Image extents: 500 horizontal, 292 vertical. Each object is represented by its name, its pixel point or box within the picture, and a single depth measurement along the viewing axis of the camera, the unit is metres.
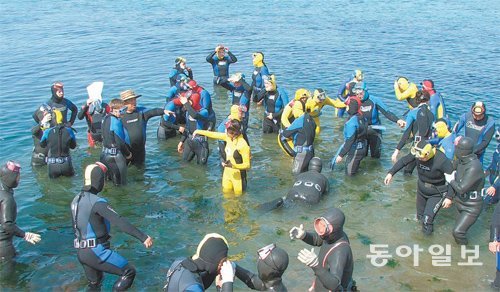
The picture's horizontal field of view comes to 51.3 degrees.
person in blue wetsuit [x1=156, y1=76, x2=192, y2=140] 15.16
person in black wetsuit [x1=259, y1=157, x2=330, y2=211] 12.27
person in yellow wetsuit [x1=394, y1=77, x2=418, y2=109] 14.95
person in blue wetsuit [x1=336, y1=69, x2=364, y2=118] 16.62
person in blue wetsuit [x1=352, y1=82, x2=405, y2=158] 14.45
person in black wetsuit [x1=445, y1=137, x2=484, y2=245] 9.44
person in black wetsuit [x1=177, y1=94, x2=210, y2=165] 14.42
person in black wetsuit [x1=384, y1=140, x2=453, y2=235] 10.00
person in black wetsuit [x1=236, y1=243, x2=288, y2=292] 6.66
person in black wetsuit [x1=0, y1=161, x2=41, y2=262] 9.09
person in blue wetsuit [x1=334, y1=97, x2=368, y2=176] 12.96
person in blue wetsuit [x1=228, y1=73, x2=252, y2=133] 17.25
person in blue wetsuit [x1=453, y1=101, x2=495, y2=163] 12.14
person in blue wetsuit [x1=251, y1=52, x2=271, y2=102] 18.91
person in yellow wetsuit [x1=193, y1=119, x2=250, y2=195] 11.62
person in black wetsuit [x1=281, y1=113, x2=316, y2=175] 13.23
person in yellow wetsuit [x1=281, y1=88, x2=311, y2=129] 14.01
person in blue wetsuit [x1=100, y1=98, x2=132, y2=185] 12.54
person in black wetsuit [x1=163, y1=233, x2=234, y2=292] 6.14
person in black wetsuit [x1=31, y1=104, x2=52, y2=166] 12.95
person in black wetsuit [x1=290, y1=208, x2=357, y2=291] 6.68
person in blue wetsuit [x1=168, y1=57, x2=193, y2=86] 19.16
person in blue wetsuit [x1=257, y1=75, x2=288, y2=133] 16.03
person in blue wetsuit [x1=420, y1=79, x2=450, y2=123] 14.25
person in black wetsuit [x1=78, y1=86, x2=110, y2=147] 14.70
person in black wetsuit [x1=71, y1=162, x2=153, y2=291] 7.93
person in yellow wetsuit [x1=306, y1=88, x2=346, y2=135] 14.30
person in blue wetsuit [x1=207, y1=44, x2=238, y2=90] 21.36
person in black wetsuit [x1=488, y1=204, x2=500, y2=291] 8.45
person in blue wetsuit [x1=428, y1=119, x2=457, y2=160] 12.59
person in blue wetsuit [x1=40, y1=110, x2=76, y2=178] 12.81
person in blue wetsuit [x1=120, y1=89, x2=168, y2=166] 13.20
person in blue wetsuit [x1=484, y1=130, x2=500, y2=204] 11.52
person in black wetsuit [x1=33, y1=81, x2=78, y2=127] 14.32
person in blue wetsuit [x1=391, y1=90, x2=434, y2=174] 13.16
